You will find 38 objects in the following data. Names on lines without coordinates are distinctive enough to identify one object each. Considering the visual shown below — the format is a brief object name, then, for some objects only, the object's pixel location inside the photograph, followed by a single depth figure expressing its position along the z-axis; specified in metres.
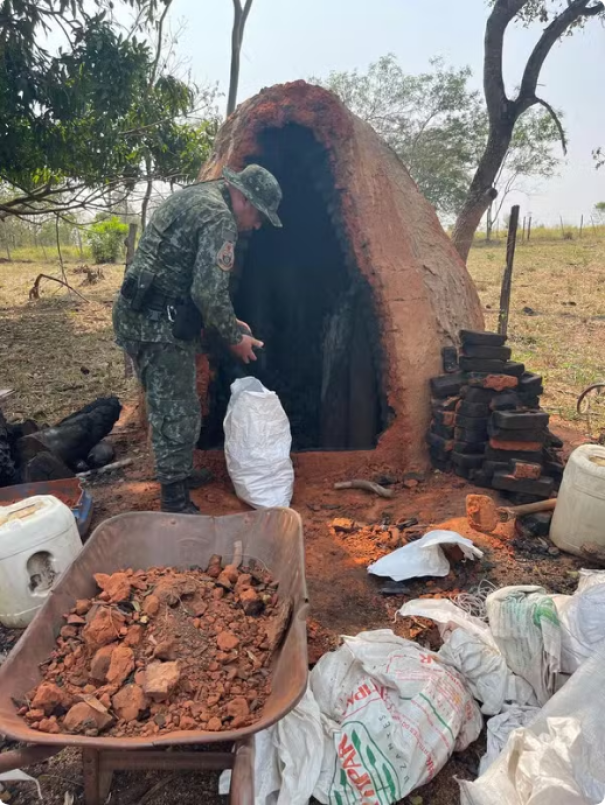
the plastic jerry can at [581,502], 2.93
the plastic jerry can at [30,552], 2.49
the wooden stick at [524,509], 3.36
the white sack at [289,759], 1.65
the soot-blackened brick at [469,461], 3.88
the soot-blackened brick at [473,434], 3.85
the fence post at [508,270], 6.69
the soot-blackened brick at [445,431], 4.02
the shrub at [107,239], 18.06
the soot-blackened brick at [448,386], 4.05
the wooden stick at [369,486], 3.94
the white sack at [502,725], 1.84
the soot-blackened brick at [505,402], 3.74
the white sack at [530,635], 2.03
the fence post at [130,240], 6.89
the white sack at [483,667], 2.04
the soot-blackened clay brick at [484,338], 3.83
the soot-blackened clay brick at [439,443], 4.02
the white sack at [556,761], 1.39
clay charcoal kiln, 4.14
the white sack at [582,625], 2.02
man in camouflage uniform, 3.06
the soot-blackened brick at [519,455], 3.69
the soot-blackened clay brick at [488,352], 3.86
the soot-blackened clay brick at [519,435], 3.64
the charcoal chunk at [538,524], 3.29
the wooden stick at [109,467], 4.27
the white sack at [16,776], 1.81
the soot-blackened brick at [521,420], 3.60
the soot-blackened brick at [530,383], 3.86
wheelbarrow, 1.41
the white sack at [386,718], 1.69
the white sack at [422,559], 2.86
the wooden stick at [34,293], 12.01
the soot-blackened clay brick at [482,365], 3.86
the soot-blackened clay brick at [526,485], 3.54
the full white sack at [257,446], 3.63
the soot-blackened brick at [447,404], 3.99
